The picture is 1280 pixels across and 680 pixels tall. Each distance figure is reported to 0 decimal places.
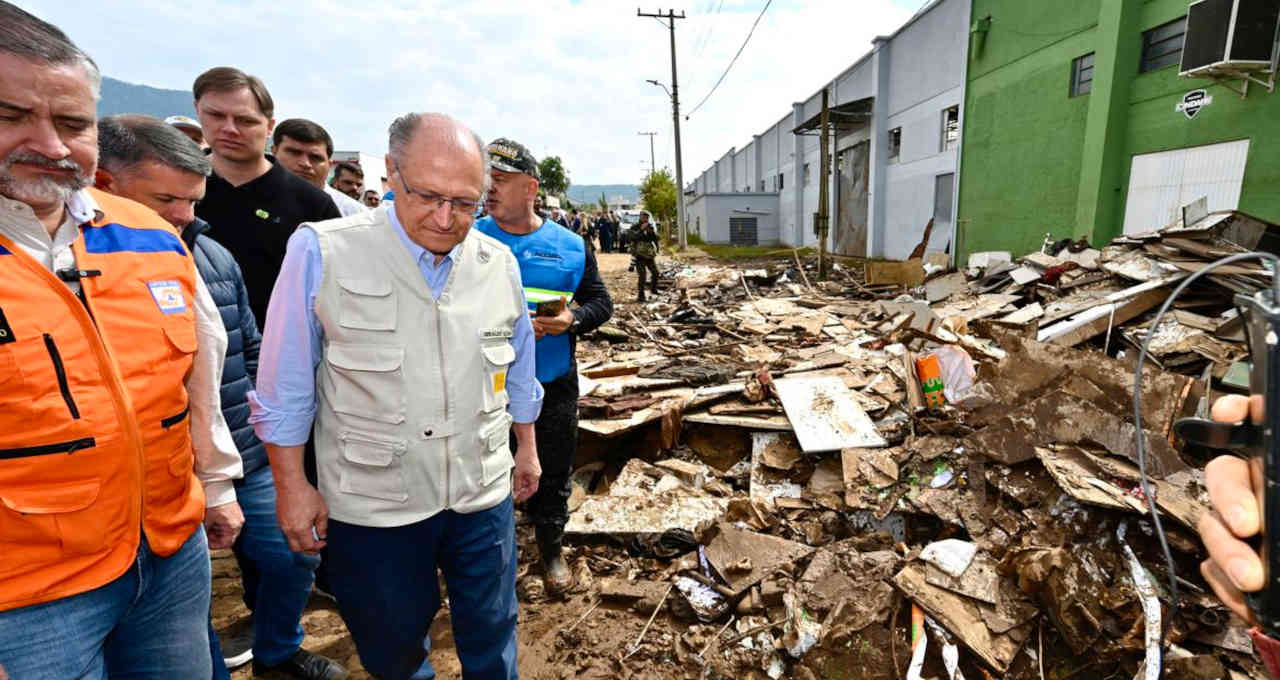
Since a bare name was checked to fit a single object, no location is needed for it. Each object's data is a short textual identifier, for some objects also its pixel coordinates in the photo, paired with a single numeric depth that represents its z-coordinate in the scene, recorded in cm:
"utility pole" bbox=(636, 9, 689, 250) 2784
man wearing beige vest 176
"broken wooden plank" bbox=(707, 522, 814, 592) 325
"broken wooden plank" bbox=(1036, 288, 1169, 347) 616
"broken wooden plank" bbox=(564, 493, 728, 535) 385
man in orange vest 119
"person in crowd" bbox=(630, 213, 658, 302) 1291
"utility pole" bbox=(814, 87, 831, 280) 1425
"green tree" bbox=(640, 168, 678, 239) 5116
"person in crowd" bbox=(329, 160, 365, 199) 607
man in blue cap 298
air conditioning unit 809
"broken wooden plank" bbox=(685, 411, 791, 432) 471
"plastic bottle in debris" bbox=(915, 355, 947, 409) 475
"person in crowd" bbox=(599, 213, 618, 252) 2902
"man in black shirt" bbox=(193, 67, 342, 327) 279
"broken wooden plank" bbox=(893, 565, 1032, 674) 256
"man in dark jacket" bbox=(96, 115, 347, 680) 201
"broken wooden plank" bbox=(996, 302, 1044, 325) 741
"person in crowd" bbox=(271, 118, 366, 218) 392
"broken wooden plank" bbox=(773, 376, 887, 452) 431
